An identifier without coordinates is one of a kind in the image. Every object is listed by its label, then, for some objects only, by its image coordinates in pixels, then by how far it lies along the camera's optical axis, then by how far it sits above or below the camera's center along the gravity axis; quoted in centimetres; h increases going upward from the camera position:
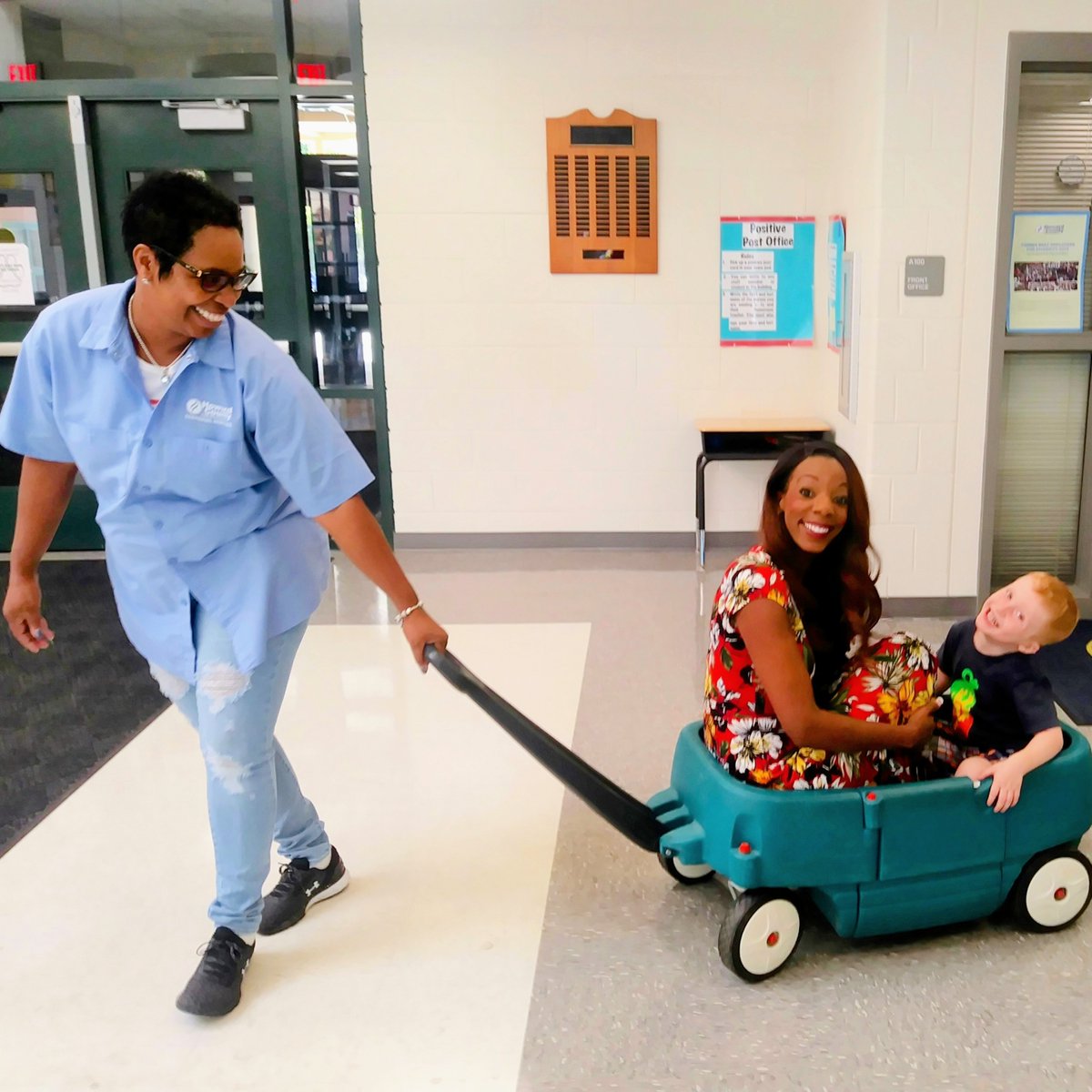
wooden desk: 454 -70
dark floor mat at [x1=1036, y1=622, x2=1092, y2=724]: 311 -123
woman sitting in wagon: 189 -70
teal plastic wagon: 188 -101
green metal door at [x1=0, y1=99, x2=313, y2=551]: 475 +44
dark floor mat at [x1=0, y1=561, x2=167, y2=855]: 279 -123
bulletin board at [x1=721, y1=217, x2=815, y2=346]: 468 -5
